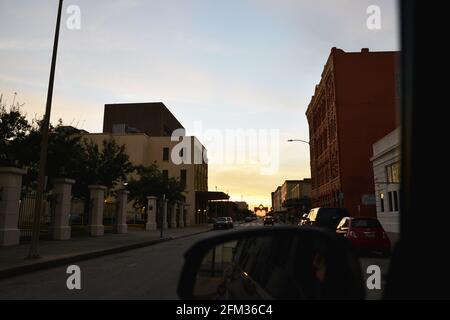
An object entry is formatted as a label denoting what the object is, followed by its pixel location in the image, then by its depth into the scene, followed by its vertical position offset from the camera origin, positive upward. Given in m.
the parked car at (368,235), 15.62 -0.83
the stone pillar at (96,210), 27.80 -0.05
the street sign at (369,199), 28.97 +1.10
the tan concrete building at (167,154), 68.19 +9.81
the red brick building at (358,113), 43.16 +11.16
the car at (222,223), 48.88 -1.39
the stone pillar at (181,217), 58.95 -0.91
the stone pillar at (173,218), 53.56 -0.97
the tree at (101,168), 31.19 +3.57
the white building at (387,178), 31.07 +3.00
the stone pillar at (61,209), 22.41 -0.02
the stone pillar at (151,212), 42.75 -0.19
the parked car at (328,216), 20.89 -0.14
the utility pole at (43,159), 12.90 +1.67
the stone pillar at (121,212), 33.34 -0.23
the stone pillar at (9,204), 17.11 +0.15
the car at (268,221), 71.41 -1.50
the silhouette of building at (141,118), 81.06 +18.99
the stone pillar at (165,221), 47.31 -1.25
